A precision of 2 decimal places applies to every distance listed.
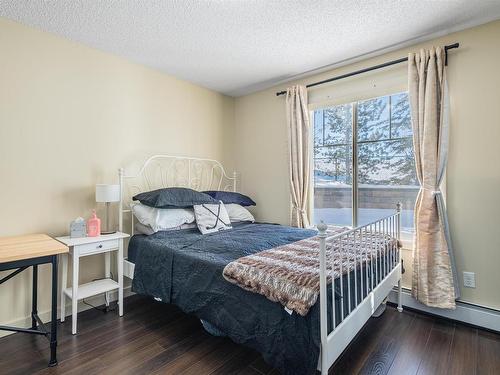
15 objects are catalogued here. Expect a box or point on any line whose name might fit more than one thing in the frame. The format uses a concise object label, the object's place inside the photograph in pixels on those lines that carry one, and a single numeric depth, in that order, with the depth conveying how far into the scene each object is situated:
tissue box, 2.28
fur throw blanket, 1.38
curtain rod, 2.25
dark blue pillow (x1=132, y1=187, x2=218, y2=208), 2.57
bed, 1.37
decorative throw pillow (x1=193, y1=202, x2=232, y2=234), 2.70
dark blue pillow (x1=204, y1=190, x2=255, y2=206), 3.23
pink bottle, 2.37
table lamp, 2.38
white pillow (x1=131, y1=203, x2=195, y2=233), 2.56
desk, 1.62
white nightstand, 2.12
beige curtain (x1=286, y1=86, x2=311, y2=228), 3.16
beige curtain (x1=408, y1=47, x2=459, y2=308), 2.25
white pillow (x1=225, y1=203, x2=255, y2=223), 3.22
